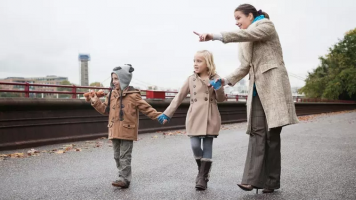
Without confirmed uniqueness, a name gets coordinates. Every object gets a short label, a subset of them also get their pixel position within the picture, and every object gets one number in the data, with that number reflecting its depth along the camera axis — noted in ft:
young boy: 15.39
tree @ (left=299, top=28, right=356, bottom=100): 175.83
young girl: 14.84
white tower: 363.35
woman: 13.37
